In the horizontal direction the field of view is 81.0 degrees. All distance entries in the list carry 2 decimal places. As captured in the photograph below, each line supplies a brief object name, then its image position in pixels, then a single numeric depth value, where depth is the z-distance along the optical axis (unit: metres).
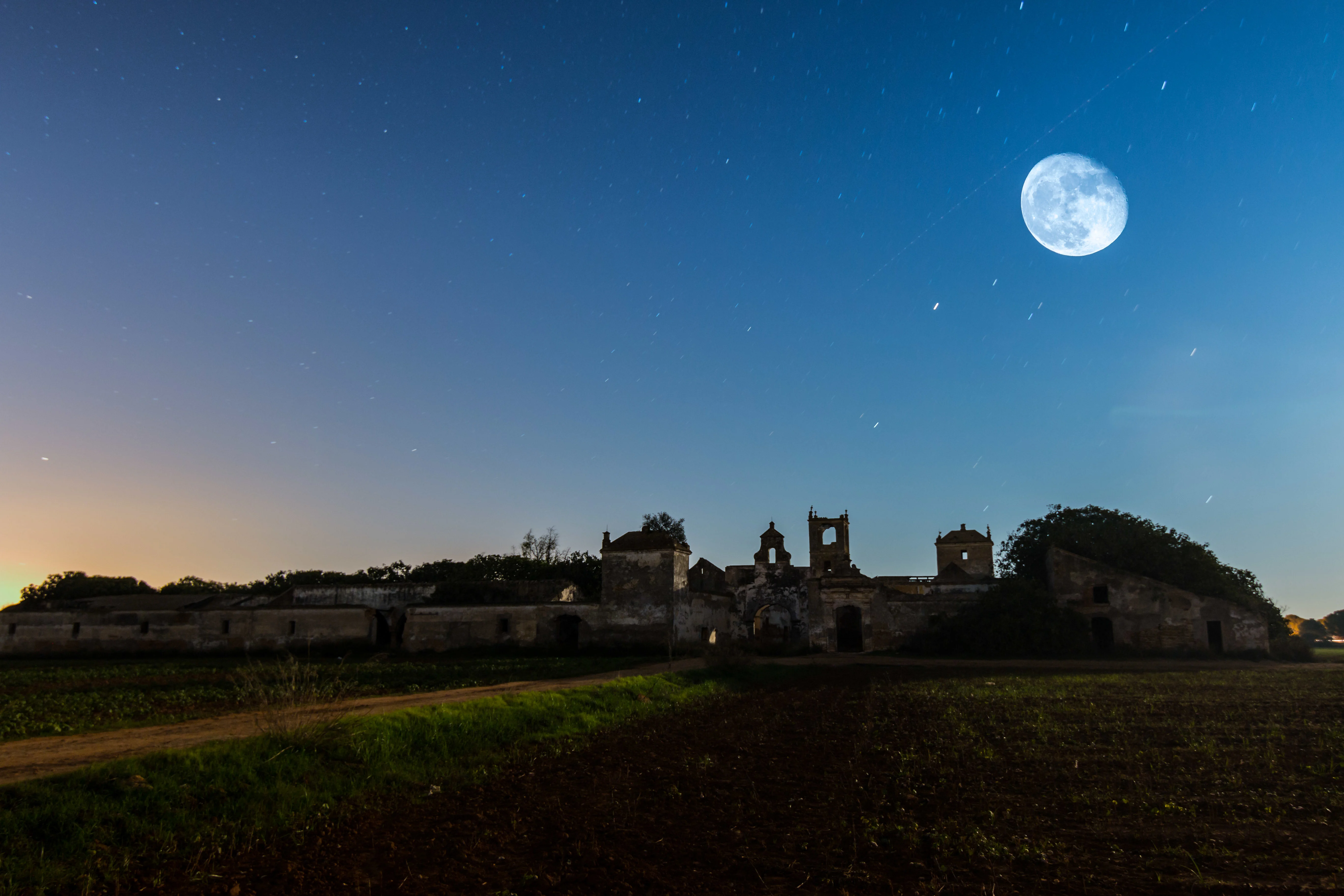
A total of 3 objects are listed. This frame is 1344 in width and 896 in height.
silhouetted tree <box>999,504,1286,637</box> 33.31
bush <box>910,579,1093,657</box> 30.91
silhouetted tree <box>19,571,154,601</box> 62.97
